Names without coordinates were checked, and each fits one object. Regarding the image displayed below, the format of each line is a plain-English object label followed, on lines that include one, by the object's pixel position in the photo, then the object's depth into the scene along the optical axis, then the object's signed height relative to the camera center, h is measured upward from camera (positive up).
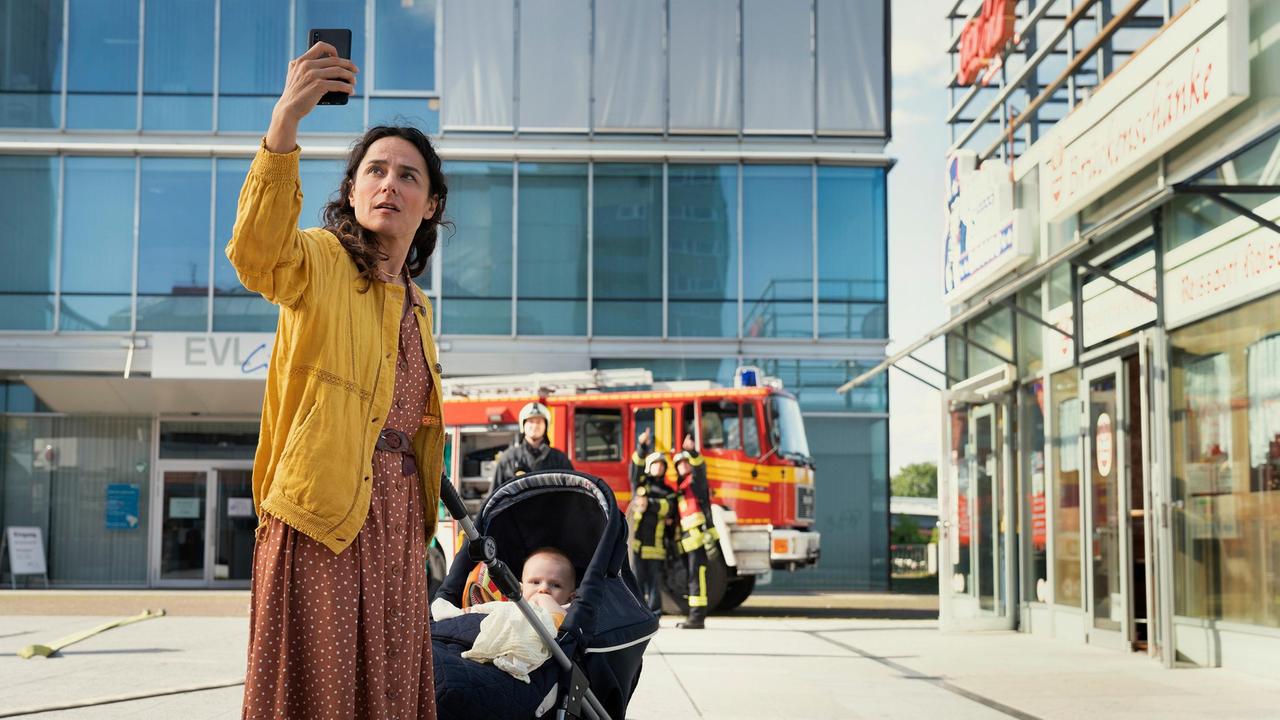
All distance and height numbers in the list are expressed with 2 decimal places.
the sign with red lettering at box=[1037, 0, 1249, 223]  9.23 +2.88
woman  2.75 +0.05
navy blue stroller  4.48 -0.44
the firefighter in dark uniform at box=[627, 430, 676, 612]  14.50 -0.27
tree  100.25 +0.52
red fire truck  15.83 +0.57
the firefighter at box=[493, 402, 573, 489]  12.11 +0.30
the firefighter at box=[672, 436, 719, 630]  14.28 -0.22
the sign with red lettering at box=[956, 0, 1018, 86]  14.83 +4.91
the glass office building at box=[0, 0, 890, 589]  23.25 +4.56
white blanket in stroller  4.66 -0.52
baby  5.89 -0.38
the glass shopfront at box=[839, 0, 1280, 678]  9.30 +1.19
